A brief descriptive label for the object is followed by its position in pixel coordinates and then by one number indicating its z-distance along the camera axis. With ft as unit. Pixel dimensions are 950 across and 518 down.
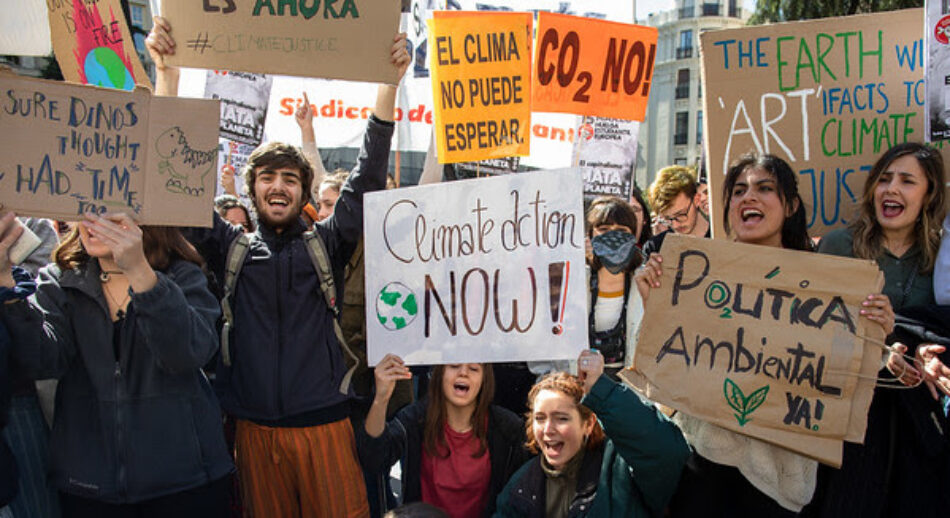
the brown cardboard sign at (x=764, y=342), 6.68
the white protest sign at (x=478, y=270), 8.32
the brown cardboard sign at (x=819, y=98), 9.86
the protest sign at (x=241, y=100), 18.06
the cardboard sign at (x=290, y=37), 9.23
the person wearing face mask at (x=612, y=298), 10.80
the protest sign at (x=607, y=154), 16.85
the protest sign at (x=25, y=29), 8.77
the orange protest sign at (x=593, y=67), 14.43
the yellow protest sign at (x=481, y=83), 13.17
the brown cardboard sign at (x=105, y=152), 7.50
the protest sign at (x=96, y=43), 11.00
